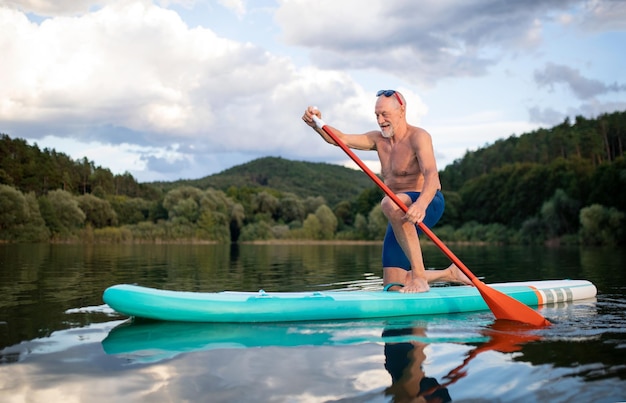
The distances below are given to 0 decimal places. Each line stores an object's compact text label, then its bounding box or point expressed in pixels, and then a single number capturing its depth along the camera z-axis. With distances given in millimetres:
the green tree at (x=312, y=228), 69625
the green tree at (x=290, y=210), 85250
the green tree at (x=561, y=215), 46650
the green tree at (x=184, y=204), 63719
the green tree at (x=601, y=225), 38938
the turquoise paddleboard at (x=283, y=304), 5133
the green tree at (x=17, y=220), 44938
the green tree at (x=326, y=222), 71625
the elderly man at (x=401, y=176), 5887
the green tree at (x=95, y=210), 59188
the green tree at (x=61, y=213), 50406
